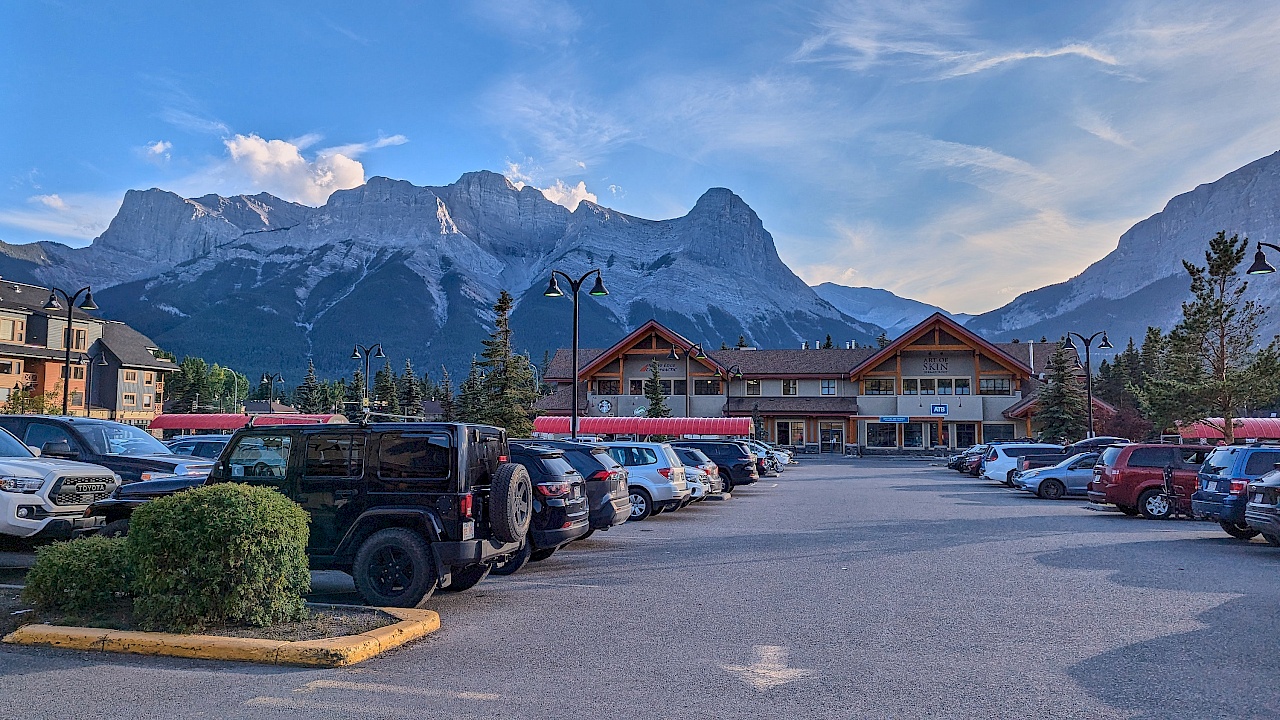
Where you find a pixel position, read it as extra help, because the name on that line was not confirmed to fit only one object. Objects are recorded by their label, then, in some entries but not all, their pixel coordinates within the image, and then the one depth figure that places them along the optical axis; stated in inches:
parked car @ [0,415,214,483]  503.8
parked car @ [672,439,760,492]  1094.4
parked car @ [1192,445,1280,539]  557.0
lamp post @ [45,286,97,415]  1089.4
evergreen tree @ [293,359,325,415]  3949.3
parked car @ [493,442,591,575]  418.3
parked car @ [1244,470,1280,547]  479.2
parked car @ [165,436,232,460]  809.5
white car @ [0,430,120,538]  410.0
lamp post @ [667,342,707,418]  2234.7
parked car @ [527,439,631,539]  505.0
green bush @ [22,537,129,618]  297.6
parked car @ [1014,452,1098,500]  998.4
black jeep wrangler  330.6
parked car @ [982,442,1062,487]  1248.7
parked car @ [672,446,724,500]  862.9
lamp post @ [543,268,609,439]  960.9
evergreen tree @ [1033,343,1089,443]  2011.6
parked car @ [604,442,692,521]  713.0
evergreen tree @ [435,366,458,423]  2595.5
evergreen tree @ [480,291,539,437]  1685.5
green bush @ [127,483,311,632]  276.8
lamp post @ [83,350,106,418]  2830.0
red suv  740.6
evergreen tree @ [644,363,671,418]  2388.0
